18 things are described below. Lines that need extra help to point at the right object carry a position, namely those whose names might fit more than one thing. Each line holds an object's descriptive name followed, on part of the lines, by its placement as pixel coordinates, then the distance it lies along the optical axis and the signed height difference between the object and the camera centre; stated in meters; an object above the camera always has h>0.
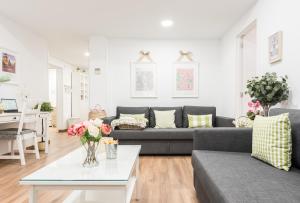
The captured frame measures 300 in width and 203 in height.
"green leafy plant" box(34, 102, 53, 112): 4.71 -0.15
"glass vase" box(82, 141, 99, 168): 1.69 -0.42
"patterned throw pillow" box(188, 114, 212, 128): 4.43 -0.41
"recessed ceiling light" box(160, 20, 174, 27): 4.06 +1.34
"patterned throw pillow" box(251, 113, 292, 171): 1.63 -0.31
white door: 4.06 +0.68
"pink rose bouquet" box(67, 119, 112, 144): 1.70 -0.23
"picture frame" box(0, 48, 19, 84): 3.89 +0.60
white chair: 3.49 -0.53
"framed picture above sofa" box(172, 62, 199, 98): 5.09 +0.43
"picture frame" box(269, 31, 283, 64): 2.59 +0.60
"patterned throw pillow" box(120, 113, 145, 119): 4.42 -0.32
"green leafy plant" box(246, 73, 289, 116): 2.41 +0.09
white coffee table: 1.37 -0.48
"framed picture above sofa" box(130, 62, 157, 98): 5.08 +0.41
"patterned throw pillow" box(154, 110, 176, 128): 4.49 -0.38
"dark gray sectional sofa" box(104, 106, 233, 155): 4.02 -0.68
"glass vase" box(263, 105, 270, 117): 2.60 -0.11
